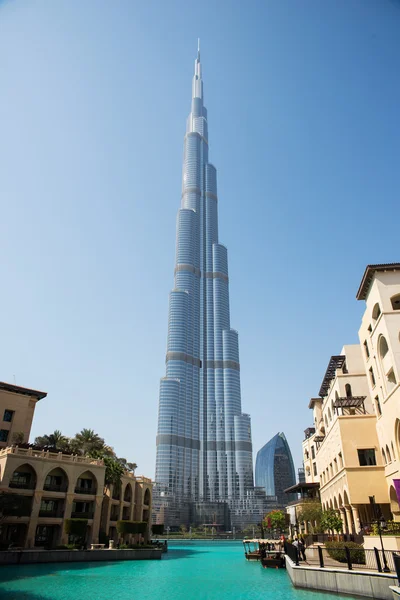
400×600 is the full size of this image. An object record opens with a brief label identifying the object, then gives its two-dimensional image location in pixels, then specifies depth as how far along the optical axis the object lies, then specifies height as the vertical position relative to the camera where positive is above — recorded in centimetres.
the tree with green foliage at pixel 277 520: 7441 +222
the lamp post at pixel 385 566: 2112 -139
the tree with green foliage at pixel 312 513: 5332 +238
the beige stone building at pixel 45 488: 4581 +477
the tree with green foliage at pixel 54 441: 6319 +1236
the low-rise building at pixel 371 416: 3294 +909
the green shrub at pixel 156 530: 7294 +66
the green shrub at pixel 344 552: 2577 -97
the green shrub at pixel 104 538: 5215 -40
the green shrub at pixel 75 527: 4678 +72
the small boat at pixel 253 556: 5403 -240
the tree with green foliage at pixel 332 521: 3806 +107
